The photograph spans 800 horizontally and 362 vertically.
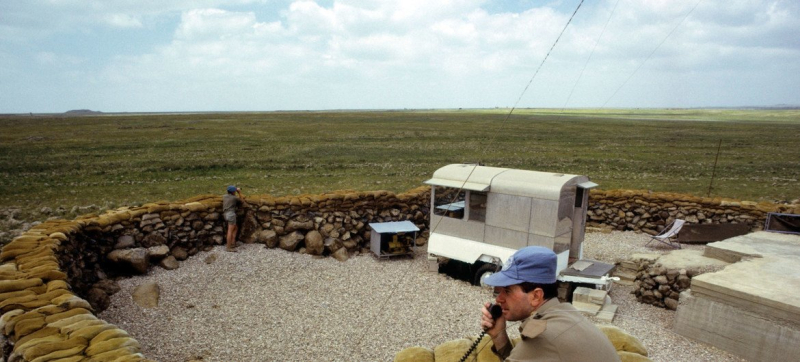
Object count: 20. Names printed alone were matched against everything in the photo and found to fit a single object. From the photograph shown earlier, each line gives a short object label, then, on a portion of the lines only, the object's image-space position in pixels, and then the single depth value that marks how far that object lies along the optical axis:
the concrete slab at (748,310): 6.69
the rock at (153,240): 10.40
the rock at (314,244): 11.65
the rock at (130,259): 9.51
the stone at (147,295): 8.38
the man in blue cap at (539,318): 2.57
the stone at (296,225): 12.01
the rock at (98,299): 7.93
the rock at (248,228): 11.91
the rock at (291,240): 11.69
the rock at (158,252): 10.13
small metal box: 11.55
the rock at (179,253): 10.65
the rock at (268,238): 11.72
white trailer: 9.35
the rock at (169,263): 10.11
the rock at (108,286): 8.59
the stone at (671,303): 9.04
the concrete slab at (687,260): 9.44
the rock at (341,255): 11.53
